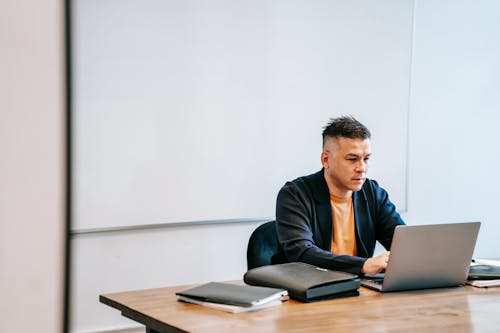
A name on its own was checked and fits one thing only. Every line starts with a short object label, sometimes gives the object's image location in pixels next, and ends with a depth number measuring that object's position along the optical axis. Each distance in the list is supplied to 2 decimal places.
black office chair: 2.90
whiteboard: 3.42
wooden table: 1.84
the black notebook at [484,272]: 2.51
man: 2.88
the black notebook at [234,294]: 2.01
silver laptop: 2.26
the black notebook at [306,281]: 2.15
